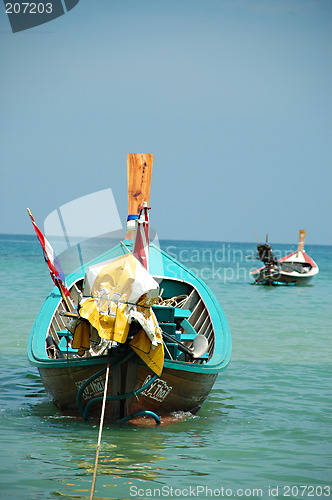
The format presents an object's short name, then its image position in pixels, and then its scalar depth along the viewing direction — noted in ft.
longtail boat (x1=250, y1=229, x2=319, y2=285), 204.13
